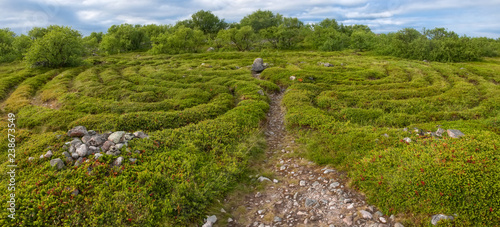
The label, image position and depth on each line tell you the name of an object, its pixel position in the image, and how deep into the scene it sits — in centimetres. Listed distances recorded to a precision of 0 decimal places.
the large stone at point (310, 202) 1145
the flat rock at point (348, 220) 1007
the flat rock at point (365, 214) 1030
